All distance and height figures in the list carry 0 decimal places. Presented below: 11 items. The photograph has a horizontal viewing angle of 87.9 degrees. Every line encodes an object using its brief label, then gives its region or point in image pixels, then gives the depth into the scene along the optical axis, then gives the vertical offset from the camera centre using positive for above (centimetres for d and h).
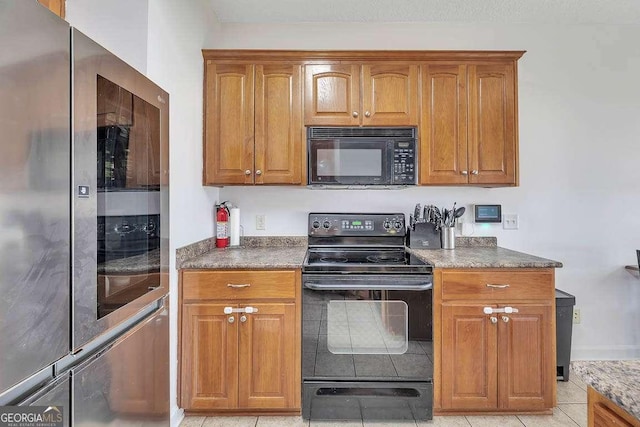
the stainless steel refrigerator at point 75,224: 66 -3
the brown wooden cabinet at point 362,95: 216 +76
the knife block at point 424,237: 235 -18
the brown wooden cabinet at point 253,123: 217 +58
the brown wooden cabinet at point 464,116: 216 +62
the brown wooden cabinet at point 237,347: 179 -73
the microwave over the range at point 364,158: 213 +34
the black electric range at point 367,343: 179 -71
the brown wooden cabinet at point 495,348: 180 -74
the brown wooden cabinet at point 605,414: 58 -37
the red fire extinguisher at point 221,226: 237 -11
